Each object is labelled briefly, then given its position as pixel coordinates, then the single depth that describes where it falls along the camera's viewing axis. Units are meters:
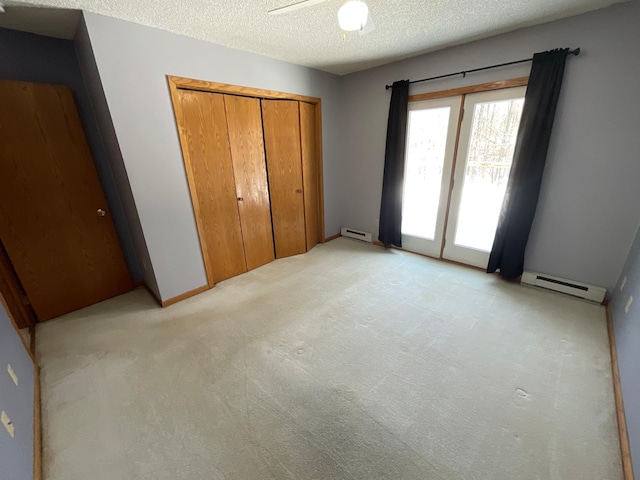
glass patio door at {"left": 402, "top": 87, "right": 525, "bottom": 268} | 2.71
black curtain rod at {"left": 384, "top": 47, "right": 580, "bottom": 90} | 2.15
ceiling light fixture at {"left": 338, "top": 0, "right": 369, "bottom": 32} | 1.39
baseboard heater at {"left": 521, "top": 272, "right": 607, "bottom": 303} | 2.39
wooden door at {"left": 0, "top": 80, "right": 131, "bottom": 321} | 2.13
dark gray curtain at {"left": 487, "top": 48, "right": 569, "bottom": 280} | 2.27
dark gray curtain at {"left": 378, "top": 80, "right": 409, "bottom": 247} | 3.20
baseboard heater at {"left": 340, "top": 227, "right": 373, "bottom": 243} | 4.11
